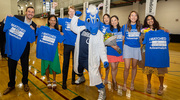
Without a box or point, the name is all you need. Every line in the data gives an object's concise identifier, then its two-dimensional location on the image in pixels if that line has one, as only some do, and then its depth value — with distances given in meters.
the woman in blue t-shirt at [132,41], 2.70
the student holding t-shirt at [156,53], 2.61
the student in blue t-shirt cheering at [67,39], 2.86
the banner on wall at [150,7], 7.63
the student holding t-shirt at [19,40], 2.54
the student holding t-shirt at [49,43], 2.81
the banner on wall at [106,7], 10.19
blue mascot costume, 2.13
